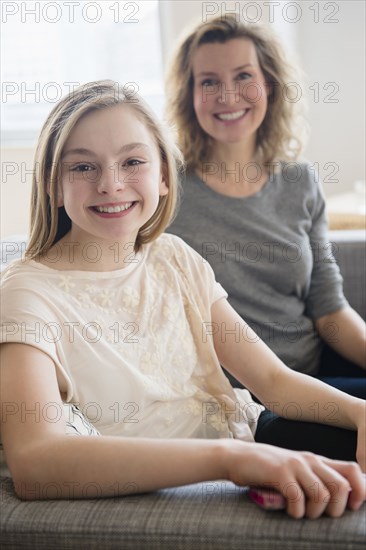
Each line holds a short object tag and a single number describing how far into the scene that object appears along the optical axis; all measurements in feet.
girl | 3.42
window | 11.17
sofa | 3.12
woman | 5.93
